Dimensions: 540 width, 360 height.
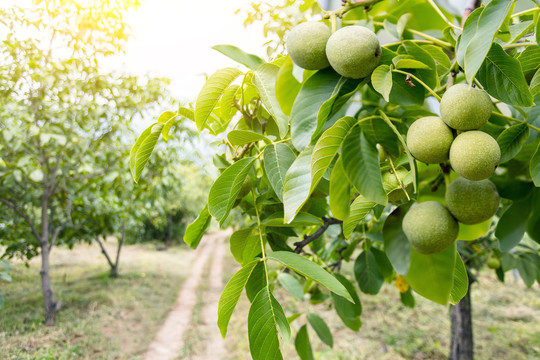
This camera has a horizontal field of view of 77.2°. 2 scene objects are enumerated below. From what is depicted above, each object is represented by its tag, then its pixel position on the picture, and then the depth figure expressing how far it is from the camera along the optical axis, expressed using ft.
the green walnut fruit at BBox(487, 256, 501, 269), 8.30
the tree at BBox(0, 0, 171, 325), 13.29
